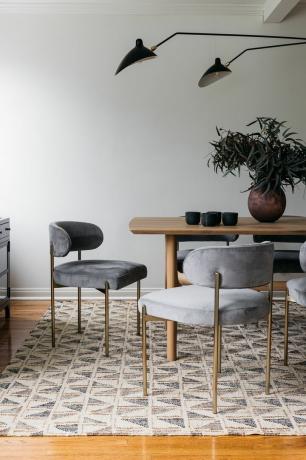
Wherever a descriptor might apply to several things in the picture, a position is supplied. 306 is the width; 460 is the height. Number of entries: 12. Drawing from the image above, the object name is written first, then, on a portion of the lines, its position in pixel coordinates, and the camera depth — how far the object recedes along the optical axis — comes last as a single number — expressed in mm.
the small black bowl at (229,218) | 3703
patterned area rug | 2693
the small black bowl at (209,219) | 3650
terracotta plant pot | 3887
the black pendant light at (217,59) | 3848
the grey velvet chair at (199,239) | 4346
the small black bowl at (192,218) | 3760
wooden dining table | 3438
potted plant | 3723
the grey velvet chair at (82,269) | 3705
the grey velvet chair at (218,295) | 2709
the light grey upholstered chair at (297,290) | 3029
